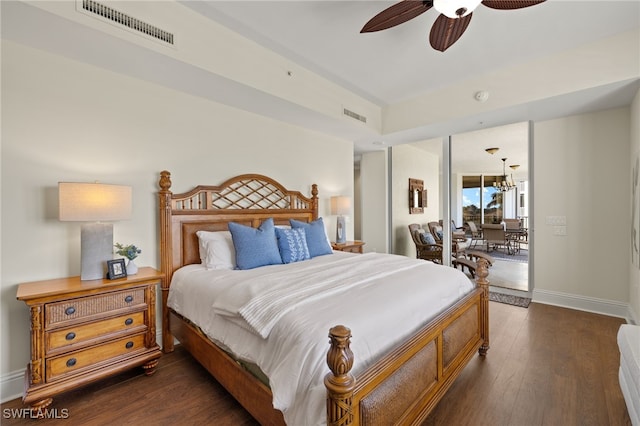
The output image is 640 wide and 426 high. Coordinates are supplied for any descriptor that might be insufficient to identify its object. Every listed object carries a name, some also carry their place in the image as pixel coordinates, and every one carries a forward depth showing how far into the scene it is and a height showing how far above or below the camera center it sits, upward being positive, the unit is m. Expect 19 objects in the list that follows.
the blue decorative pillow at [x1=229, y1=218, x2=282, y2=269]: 2.57 -0.34
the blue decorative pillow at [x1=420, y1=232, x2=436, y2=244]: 5.23 -0.55
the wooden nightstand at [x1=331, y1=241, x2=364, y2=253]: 4.20 -0.55
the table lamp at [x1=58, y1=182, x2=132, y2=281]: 1.96 +0.00
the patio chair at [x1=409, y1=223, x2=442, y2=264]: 5.10 -0.68
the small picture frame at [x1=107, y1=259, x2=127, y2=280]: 2.12 -0.44
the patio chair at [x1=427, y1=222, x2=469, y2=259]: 4.99 -0.58
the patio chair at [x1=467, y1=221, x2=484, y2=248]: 5.46 -0.47
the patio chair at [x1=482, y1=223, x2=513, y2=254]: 5.28 -0.53
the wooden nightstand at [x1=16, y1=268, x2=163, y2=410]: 1.74 -0.82
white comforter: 1.22 -0.57
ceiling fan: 1.79 +1.39
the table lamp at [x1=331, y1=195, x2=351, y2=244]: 4.45 +0.00
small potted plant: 2.27 -0.34
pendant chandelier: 5.02 +0.49
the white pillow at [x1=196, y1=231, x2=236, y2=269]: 2.60 -0.37
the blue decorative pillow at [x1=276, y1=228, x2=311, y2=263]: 2.85 -0.36
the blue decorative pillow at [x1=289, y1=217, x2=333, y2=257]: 3.19 -0.31
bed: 1.17 -0.68
